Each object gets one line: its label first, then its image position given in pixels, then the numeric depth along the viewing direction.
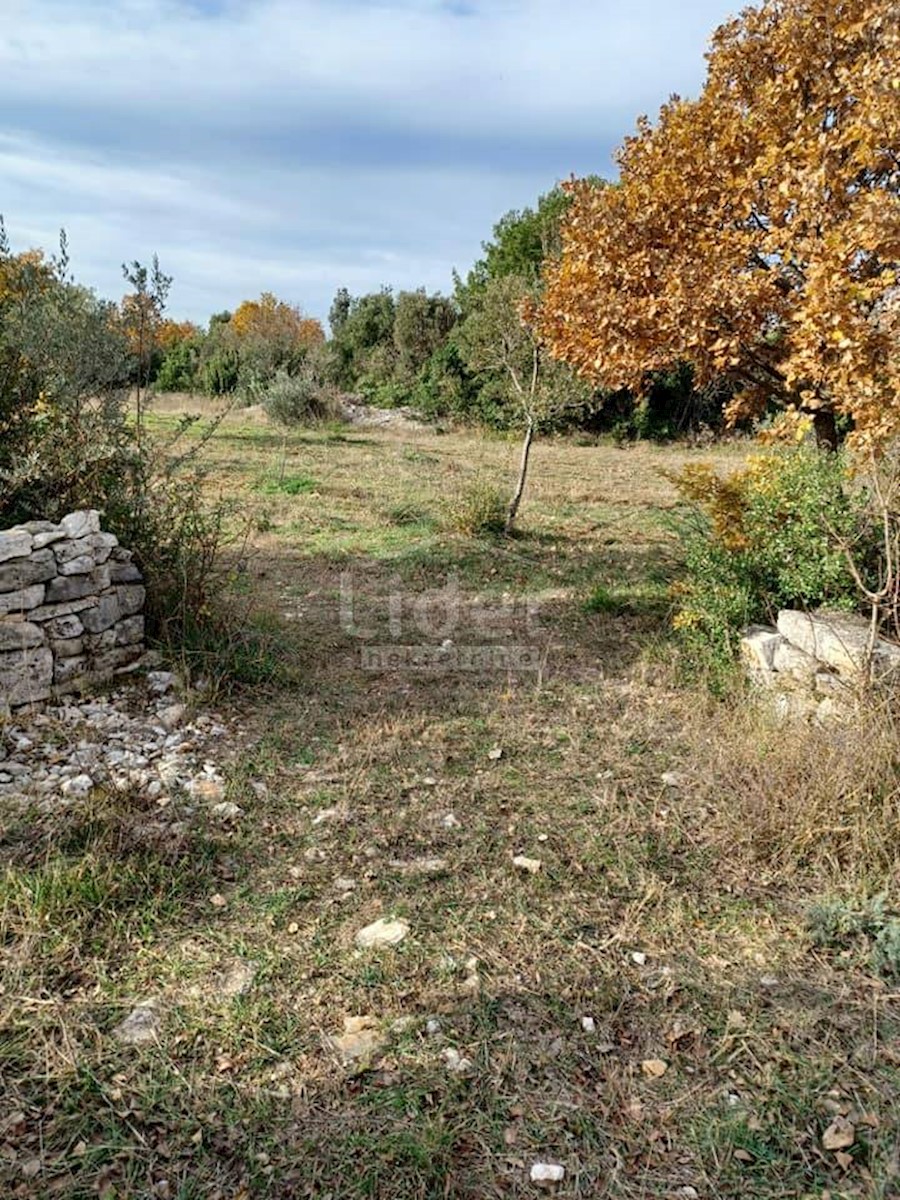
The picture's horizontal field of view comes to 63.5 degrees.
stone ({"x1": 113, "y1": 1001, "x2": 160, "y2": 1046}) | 1.99
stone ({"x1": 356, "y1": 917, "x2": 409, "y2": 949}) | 2.38
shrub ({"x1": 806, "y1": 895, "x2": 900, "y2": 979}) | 2.36
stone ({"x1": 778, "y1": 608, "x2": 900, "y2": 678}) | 3.57
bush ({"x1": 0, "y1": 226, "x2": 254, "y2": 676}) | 4.21
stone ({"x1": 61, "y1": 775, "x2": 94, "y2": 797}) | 3.03
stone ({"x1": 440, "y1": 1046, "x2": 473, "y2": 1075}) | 1.94
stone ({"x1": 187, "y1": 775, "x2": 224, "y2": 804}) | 3.16
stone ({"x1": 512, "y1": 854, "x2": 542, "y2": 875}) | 2.77
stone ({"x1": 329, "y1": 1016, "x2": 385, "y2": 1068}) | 1.96
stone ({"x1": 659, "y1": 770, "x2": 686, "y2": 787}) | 3.41
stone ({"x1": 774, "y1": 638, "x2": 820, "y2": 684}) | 3.82
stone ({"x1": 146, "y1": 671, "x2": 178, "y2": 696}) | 4.05
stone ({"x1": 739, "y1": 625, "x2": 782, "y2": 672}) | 4.10
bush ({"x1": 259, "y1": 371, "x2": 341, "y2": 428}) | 16.20
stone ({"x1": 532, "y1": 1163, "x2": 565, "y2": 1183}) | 1.68
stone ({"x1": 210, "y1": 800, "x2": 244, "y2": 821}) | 3.03
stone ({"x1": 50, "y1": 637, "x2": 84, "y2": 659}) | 3.82
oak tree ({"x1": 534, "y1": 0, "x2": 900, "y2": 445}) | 3.58
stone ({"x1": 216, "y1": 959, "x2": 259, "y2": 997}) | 2.16
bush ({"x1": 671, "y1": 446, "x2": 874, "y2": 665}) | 4.24
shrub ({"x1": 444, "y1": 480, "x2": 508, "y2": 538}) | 7.74
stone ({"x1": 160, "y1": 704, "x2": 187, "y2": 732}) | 3.74
